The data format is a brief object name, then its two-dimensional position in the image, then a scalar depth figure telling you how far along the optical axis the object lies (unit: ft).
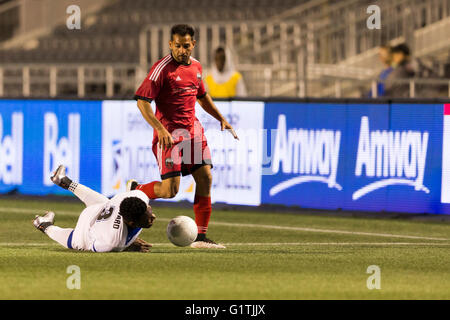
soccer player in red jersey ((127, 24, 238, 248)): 34.94
